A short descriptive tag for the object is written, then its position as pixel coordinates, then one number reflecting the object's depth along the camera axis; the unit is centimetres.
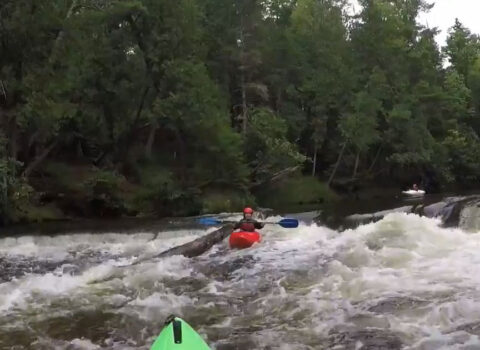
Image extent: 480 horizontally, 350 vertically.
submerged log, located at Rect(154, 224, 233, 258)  1173
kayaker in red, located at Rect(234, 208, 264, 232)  1259
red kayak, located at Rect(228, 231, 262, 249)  1222
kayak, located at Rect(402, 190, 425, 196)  2830
